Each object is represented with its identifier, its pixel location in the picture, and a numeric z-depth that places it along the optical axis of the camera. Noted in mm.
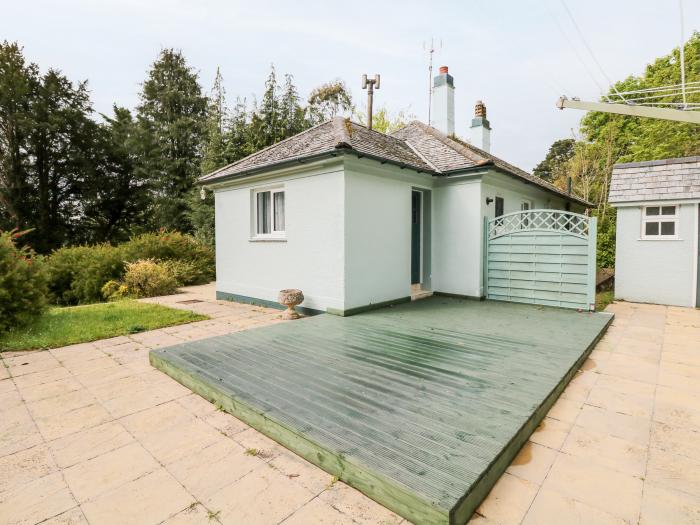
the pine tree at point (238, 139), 18172
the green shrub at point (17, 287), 5684
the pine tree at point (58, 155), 19875
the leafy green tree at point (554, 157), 40594
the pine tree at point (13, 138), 18984
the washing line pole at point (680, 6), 6489
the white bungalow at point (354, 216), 6707
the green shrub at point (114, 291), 10383
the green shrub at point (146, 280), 10591
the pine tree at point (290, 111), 19984
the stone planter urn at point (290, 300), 6883
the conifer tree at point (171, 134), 21750
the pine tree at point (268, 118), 18812
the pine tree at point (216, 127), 17984
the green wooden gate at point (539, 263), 7109
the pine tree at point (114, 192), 22234
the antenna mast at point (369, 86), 9289
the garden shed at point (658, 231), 8500
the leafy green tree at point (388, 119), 26953
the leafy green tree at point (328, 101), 23303
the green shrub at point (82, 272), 11141
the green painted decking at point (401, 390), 2141
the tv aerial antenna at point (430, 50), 15133
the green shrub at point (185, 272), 12109
